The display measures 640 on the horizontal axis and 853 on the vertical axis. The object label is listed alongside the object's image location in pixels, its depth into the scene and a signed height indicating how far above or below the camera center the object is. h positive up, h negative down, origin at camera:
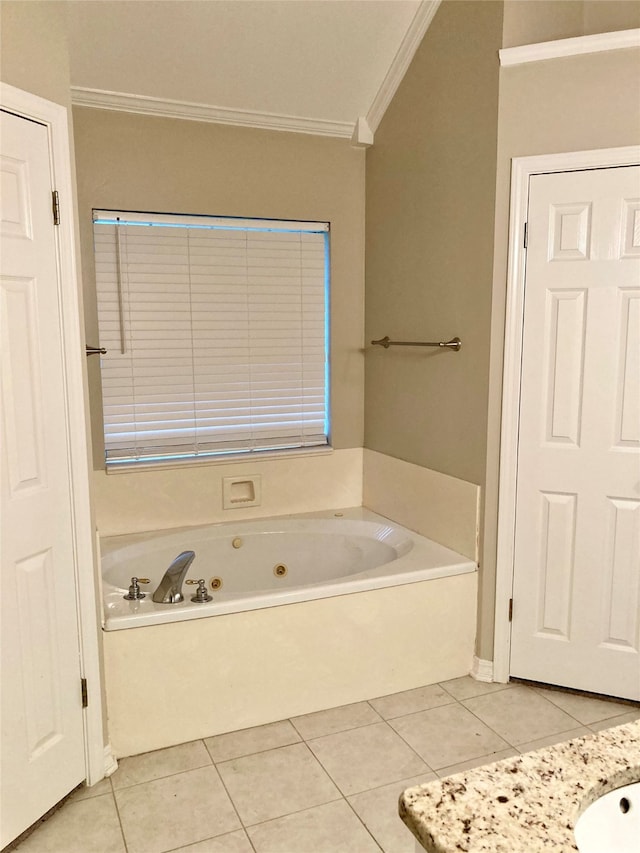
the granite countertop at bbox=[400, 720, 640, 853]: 0.75 -0.55
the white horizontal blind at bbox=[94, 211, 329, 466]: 3.04 +0.02
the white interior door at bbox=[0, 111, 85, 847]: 1.81 -0.47
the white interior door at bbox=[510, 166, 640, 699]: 2.44 -0.38
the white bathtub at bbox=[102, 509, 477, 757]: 2.31 -1.10
